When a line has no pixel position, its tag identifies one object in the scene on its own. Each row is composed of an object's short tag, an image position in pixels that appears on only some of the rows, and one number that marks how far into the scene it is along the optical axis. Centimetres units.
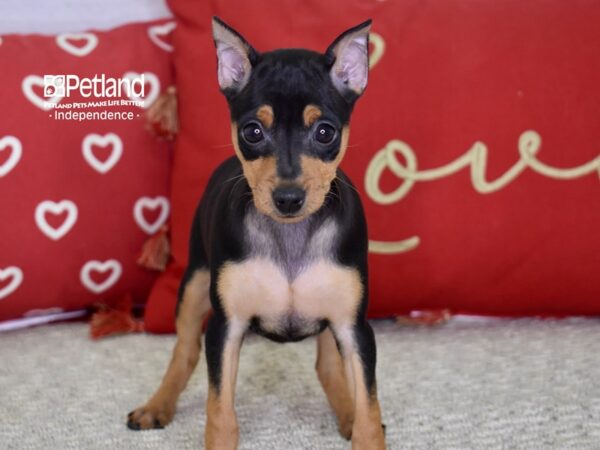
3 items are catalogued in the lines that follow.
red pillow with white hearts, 190
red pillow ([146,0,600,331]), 187
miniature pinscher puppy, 122
